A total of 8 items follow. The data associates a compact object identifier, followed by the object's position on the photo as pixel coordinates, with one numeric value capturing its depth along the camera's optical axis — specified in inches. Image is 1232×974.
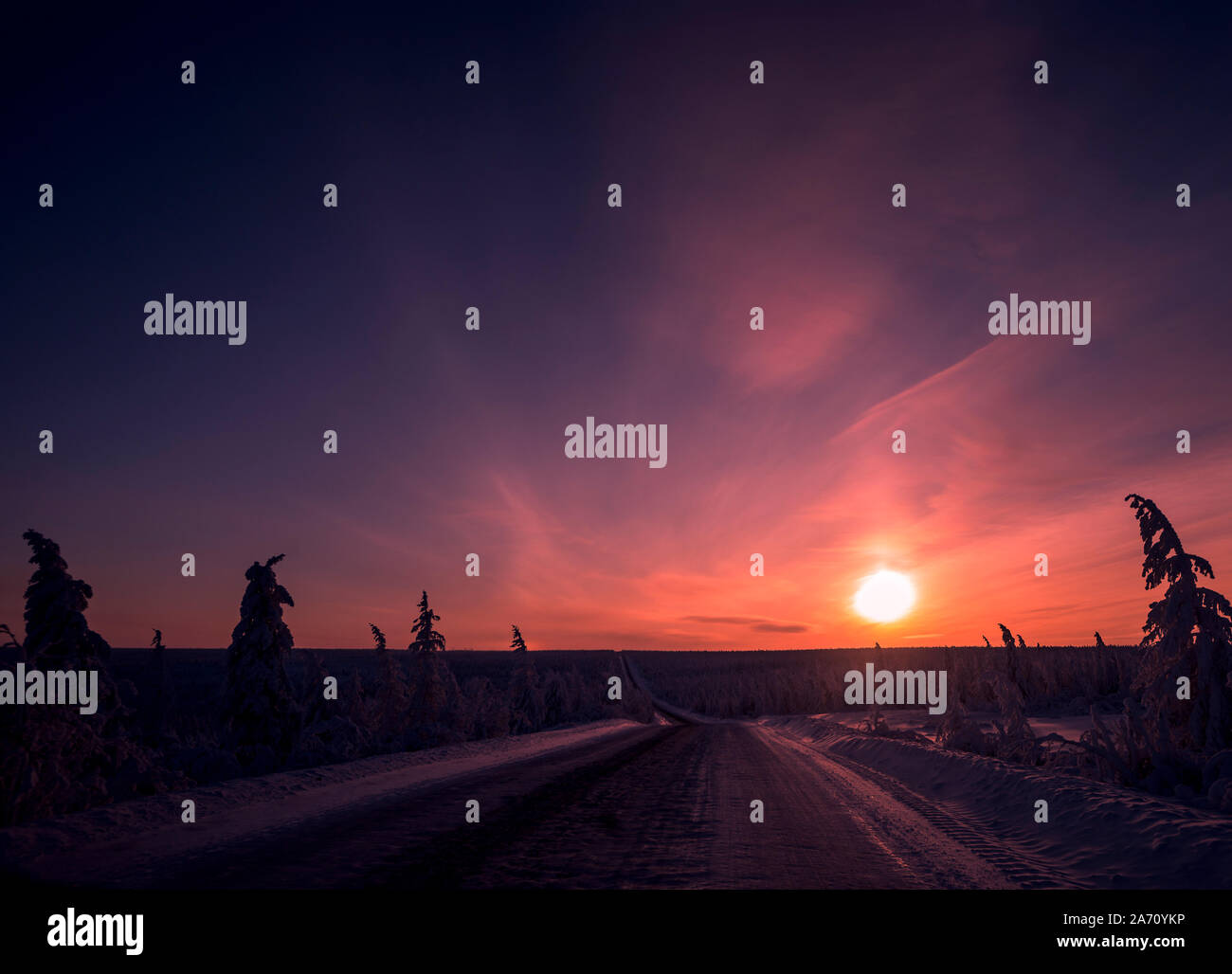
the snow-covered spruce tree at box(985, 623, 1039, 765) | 674.8
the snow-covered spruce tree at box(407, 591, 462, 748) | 1419.8
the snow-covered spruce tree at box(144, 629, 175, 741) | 1664.2
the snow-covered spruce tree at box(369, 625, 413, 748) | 1535.4
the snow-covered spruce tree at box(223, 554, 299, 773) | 867.4
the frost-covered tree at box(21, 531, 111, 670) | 641.0
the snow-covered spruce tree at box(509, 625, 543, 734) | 1990.7
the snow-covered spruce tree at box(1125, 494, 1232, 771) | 548.4
